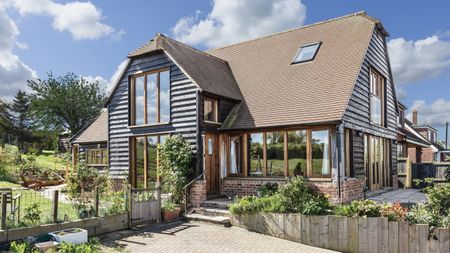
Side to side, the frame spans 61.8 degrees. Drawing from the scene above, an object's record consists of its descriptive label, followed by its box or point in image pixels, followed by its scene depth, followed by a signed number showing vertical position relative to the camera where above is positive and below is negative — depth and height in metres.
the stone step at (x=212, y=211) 13.16 -2.23
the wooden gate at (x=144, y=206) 12.39 -1.91
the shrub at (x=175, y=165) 14.46 -0.62
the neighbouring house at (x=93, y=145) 20.86 +0.27
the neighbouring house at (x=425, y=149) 31.23 +0.00
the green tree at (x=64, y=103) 48.91 +6.19
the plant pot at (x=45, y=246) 8.80 -2.27
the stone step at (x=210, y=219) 12.35 -2.37
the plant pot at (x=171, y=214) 13.27 -2.32
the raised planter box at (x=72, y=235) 9.47 -2.20
